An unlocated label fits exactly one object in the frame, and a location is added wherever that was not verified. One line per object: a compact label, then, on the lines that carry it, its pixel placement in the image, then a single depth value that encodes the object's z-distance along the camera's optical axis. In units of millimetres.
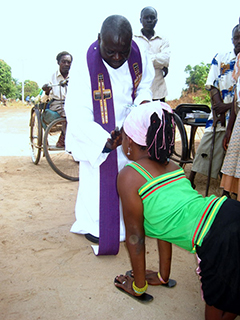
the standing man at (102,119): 2580
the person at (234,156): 3043
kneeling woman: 1671
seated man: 5293
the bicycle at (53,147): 5066
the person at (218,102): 3865
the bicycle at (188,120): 4727
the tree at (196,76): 17875
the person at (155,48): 5137
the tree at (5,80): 36256
